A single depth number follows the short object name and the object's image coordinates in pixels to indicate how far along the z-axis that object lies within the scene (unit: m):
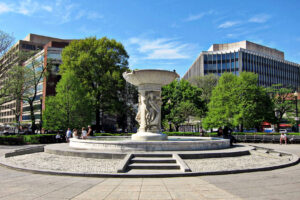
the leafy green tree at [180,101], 35.72
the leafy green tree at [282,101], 40.84
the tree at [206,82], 49.22
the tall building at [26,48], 29.89
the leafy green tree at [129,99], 40.22
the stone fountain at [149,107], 13.72
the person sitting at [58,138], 26.67
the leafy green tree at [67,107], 32.44
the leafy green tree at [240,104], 32.91
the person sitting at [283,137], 25.41
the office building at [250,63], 72.25
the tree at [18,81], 28.64
